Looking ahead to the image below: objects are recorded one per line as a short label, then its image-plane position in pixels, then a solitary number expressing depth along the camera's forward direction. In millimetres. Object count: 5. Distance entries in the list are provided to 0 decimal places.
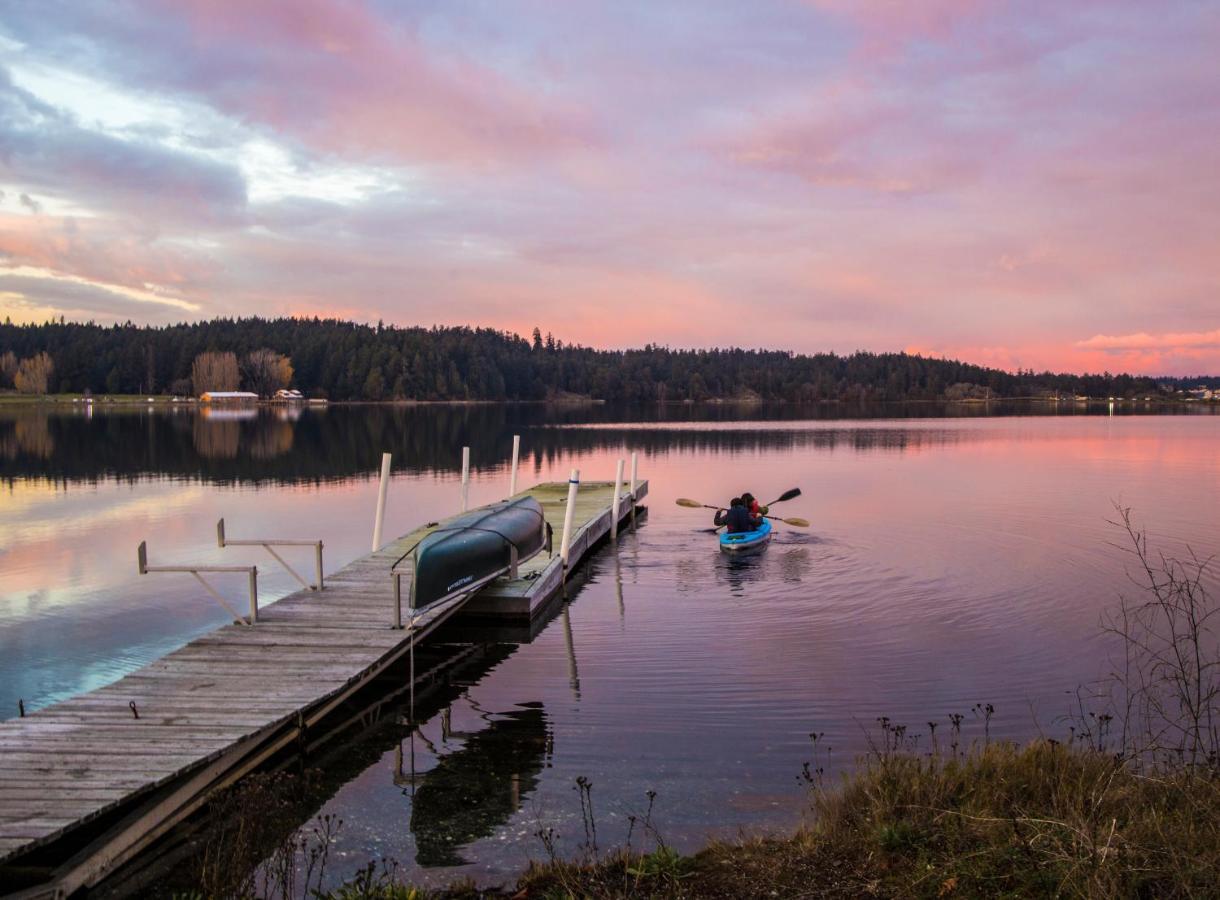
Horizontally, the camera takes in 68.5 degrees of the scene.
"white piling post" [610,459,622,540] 25325
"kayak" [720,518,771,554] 22969
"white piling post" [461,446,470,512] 24941
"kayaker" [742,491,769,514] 24297
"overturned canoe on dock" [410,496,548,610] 12812
